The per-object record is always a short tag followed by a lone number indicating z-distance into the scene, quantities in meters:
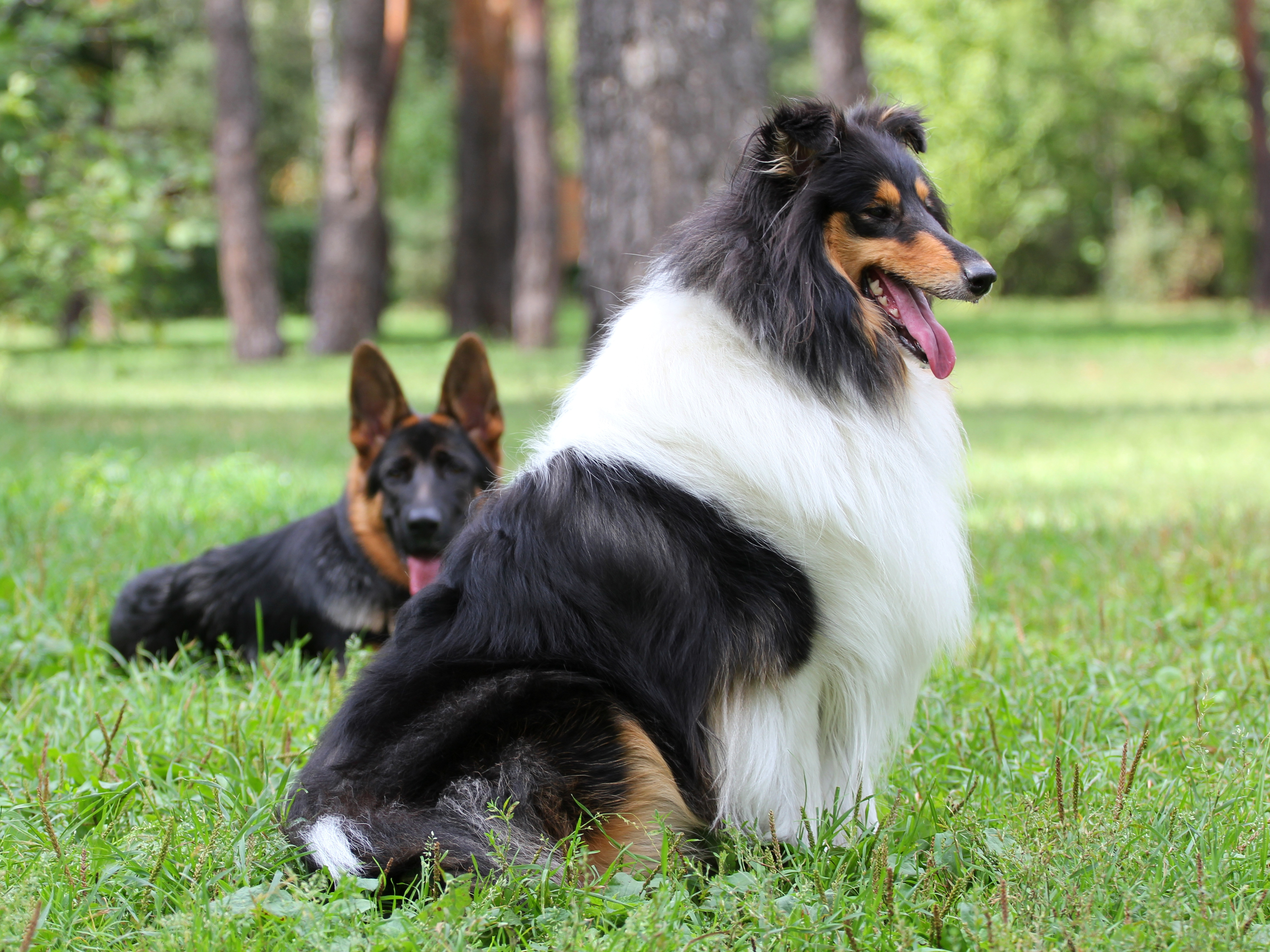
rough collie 2.41
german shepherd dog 4.27
